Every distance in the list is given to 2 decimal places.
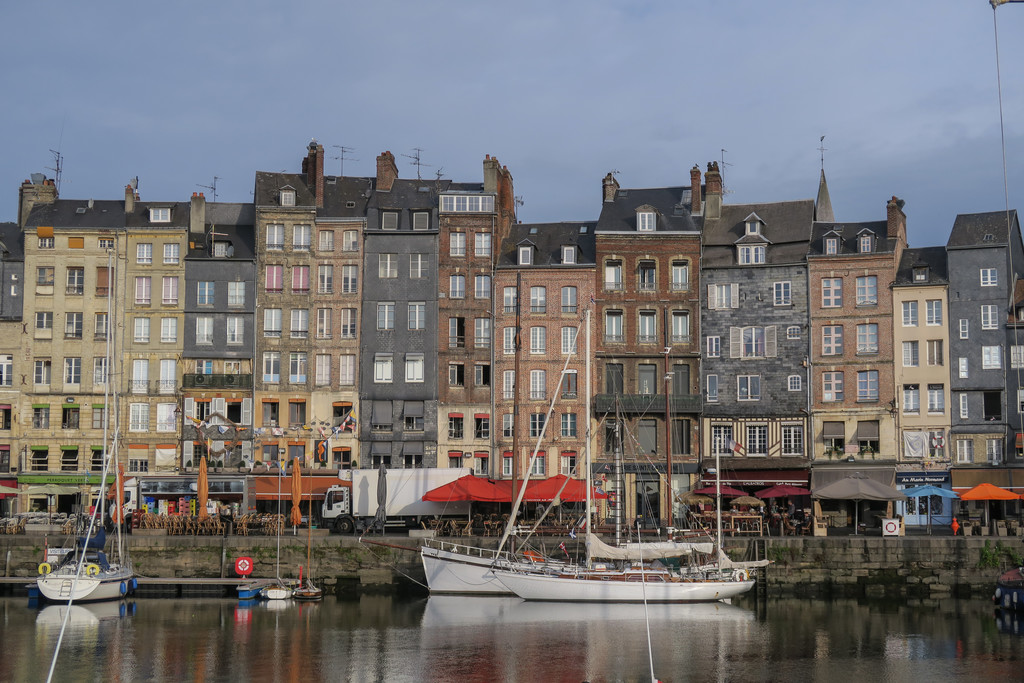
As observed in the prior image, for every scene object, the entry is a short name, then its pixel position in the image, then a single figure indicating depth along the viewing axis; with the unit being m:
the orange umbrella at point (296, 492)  48.19
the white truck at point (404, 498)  52.09
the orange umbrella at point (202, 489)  49.66
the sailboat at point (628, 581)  43.69
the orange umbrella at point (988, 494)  50.12
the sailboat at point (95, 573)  43.38
